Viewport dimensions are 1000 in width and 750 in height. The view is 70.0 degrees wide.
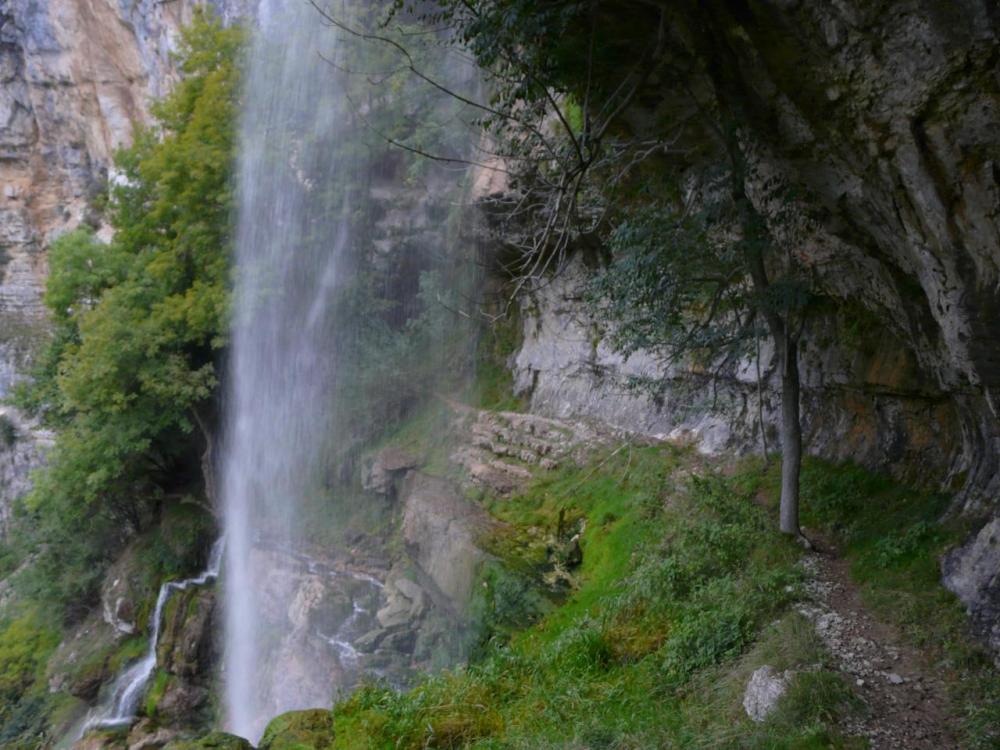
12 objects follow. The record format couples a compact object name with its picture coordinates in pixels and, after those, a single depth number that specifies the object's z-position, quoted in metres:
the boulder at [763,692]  4.23
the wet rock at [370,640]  10.61
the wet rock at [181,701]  12.62
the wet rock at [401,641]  10.22
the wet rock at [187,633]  13.27
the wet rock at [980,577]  4.58
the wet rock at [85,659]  14.38
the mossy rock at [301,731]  5.73
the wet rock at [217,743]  6.00
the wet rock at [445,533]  9.56
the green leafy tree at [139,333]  14.27
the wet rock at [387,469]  13.21
